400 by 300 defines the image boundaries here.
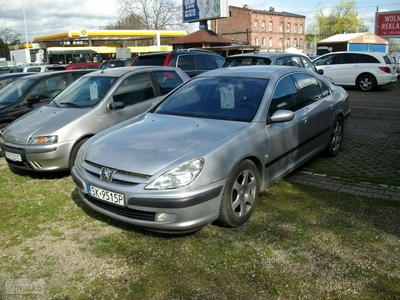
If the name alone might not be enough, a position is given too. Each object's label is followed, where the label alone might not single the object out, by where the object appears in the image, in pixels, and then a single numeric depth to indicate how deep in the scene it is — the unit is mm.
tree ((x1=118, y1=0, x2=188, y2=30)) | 49656
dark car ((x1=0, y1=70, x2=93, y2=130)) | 7426
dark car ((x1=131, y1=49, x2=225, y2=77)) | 11570
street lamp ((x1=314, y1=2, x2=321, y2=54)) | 81631
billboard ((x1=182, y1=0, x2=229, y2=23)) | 33812
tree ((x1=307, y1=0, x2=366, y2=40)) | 77312
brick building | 67125
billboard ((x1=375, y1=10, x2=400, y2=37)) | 31594
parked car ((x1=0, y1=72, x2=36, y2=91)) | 9969
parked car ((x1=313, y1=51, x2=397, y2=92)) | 16188
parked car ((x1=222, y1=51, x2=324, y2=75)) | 9963
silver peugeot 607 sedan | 3350
